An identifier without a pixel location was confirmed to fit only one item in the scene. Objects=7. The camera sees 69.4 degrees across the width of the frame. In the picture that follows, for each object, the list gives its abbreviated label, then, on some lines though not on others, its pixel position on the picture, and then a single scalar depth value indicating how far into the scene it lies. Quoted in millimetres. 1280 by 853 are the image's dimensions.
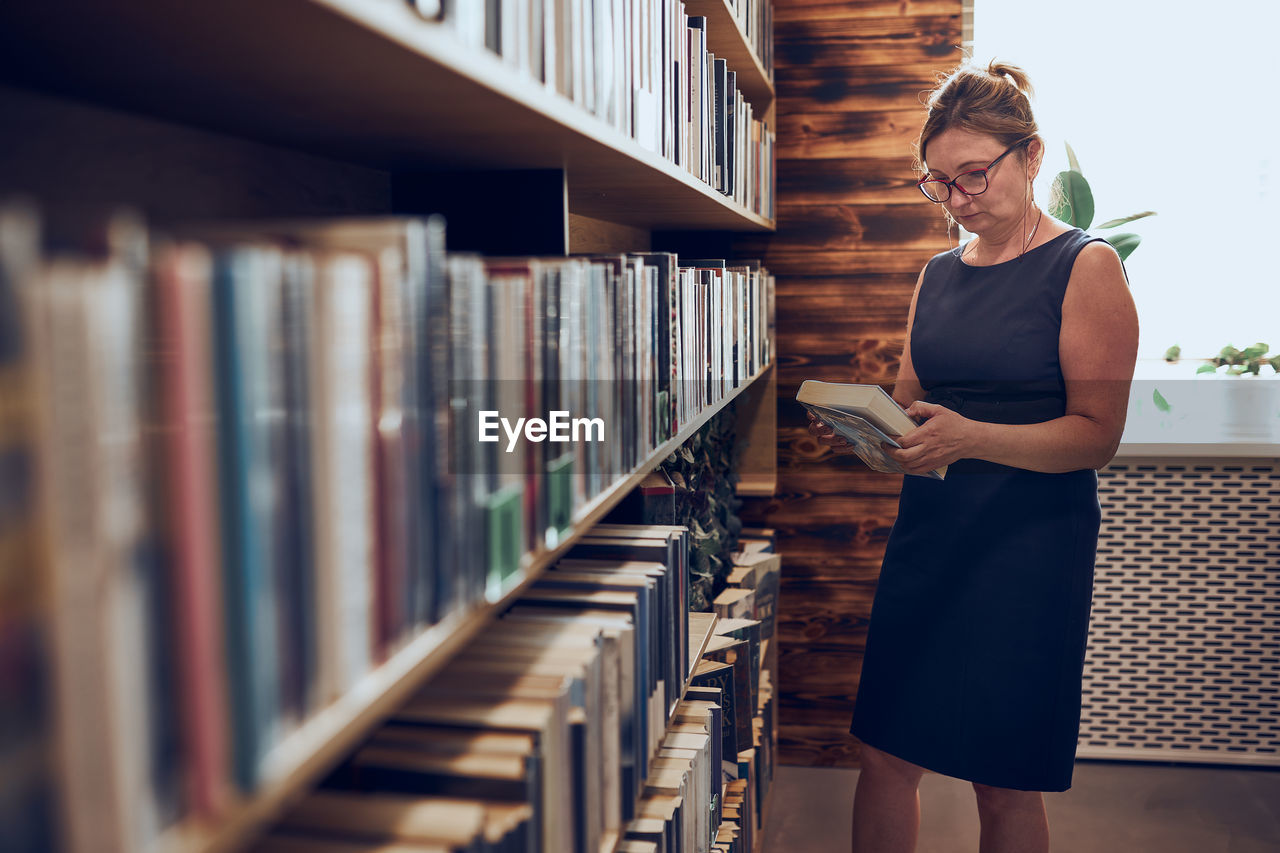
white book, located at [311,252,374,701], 440
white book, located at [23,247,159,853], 300
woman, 1557
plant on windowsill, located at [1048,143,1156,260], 2680
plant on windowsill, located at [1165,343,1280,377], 2852
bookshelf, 444
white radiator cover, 2803
